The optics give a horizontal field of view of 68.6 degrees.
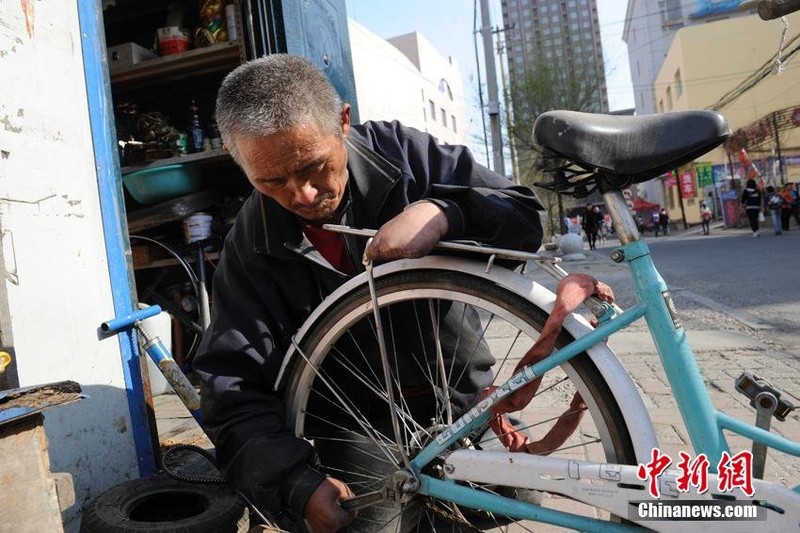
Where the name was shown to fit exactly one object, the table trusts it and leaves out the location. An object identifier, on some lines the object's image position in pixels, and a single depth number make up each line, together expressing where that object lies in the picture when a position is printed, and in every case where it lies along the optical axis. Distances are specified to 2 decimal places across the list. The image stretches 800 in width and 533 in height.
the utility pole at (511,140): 23.98
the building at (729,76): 28.22
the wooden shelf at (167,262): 4.18
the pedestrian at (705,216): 21.67
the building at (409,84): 21.59
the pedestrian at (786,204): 16.83
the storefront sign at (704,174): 28.47
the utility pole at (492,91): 13.91
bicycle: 1.30
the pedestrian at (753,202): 15.40
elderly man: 1.50
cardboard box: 4.09
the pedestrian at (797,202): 17.60
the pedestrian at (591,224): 20.48
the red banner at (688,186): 29.61
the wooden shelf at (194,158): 3.93
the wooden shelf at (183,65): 3.93
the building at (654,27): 39.69
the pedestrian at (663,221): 25.91
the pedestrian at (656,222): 26.10
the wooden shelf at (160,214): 4.02
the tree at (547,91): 24.70
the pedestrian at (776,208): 15.28
